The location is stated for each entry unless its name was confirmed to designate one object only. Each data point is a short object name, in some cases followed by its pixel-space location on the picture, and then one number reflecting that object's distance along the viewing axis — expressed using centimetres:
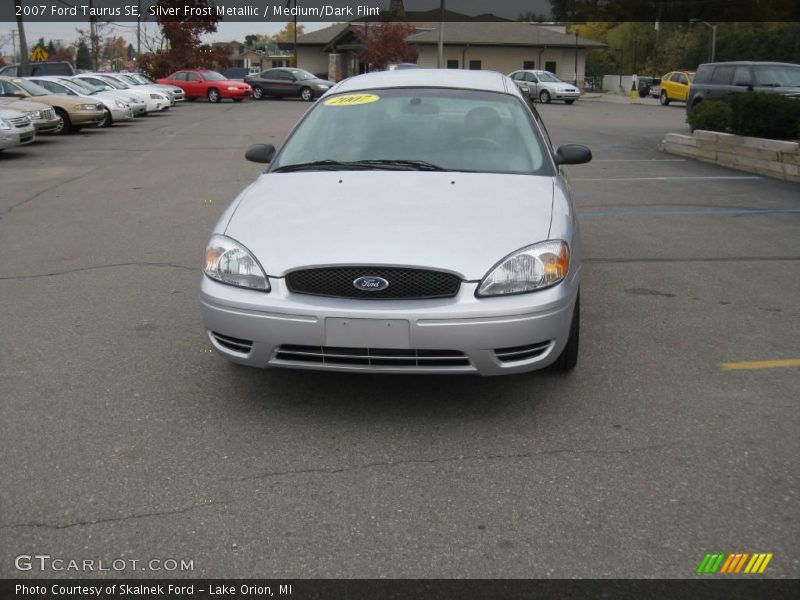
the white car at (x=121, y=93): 2780
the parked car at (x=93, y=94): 2409
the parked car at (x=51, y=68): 3538
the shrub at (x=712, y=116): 1590
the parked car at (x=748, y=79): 2059
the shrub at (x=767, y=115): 1344
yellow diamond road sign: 4657
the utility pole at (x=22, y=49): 3581
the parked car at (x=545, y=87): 3881
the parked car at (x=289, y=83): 4236
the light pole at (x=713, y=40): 4778
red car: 4178
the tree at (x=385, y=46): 5725
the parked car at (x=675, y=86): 3831
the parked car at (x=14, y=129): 1622
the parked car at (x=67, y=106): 2191
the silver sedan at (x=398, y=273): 385
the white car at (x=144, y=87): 3222
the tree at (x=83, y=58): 9066
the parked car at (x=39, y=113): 1916
